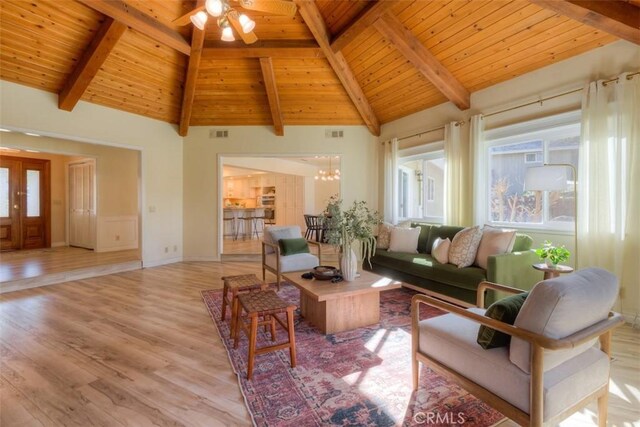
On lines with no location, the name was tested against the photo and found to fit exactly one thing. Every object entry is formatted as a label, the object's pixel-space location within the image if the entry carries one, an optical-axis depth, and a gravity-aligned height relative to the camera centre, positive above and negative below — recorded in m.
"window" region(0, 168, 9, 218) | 6.86 +0.52
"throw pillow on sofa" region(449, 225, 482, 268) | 3.59 -0.43
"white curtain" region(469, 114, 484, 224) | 4.46 +0.67
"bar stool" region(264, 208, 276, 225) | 11.72 -0.11
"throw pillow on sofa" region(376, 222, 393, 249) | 4.86 -0.38
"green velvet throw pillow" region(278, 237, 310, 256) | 4.51 -0.50
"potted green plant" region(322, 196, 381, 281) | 3.09 -0.20
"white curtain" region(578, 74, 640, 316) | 3.02 +0.29
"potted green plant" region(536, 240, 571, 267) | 2.88 -0.41
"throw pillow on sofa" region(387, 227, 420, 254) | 4.61 -0.42
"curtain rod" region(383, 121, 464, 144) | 4.80 +1.43
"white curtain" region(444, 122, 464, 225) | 4.75 +0.58
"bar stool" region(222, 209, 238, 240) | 9.50 -0.17
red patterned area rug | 1.78 -1.18
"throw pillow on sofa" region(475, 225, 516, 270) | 3.41 -0.36
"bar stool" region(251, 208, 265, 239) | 10.03 -0.19
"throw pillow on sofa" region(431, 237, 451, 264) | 3.82 -0.50
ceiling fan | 2.68 +1.87
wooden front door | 6.93 +0.28
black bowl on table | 3.22 -0.65
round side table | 2.85 -0.55
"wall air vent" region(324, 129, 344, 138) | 6.46 +1.70
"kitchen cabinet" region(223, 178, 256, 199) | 12.85 +1.07
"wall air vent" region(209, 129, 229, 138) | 6.47 +1.71
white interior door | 7.21 +0.24
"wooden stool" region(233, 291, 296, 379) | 2.18 -0.74
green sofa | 3.16 -0.68
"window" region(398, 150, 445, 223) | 5.91 +0.53
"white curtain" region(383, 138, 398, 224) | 6.06 +0.56
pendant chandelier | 10.22 +1.42
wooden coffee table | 2.88 -0.90
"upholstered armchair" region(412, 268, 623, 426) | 1.32 -0.71
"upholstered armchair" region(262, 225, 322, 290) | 4.31 -0.64
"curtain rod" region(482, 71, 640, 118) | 3.04 +1.39
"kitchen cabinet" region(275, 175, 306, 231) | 11.62 +0.51
